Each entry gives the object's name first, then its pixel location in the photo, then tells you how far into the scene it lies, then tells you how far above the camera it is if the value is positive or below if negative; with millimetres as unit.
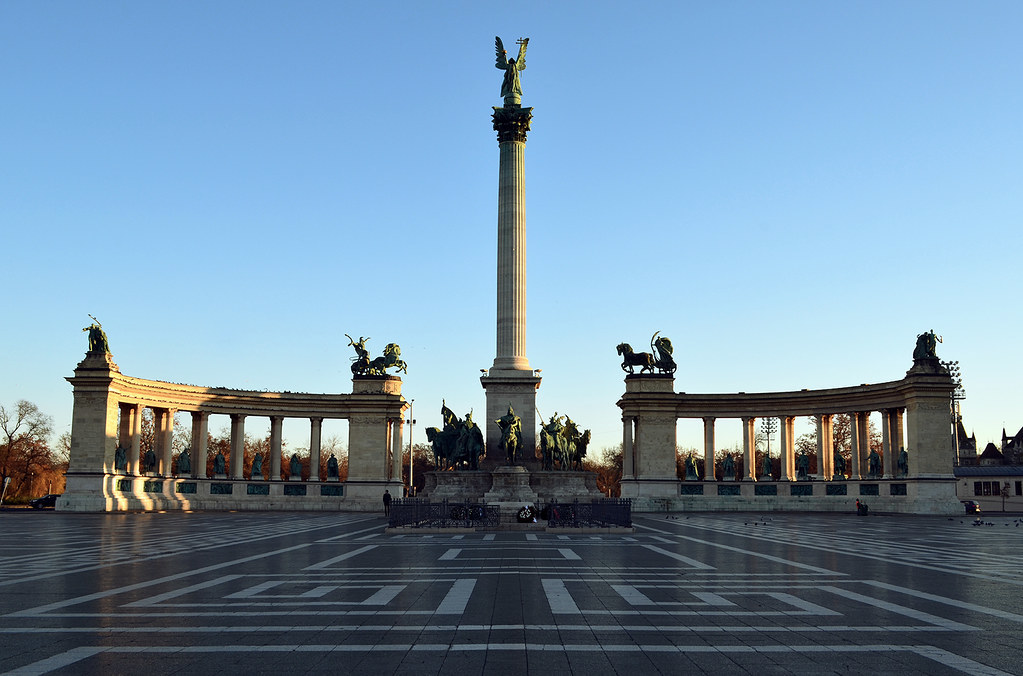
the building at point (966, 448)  157438 -752
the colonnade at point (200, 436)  77562 +947
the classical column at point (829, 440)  90281 +459
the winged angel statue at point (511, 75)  77125 +31374
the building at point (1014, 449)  165875 -1022
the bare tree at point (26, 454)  105688 -773
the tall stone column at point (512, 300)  71562 +11618
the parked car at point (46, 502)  82812 -4980
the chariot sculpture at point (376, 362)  94062 +8684
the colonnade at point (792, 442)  78750 +270
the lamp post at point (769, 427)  149000 +2895
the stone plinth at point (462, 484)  67375 -2839
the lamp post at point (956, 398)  132362 +6671
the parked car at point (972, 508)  80812 -5628
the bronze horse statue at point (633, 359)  92812 +8712
